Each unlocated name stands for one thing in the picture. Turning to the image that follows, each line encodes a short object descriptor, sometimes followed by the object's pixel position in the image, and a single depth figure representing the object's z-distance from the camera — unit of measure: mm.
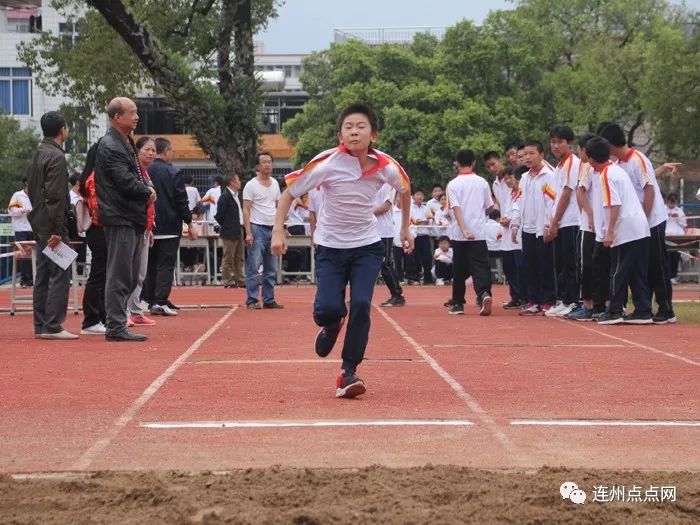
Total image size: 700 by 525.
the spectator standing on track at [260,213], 17062
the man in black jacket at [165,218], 16047
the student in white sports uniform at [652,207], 14344
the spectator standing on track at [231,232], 23641
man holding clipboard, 12094
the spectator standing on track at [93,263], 12789
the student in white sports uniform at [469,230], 16125
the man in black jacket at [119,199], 11953
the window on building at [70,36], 39438
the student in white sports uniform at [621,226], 13828
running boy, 8484
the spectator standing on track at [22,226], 26312
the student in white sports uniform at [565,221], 15039
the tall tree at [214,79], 29547
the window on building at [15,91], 68375
